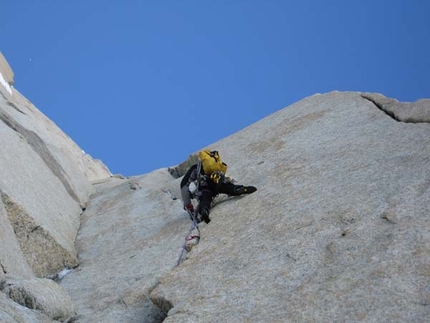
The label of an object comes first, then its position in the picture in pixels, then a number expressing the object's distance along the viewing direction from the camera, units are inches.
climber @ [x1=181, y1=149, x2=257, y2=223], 724.0
